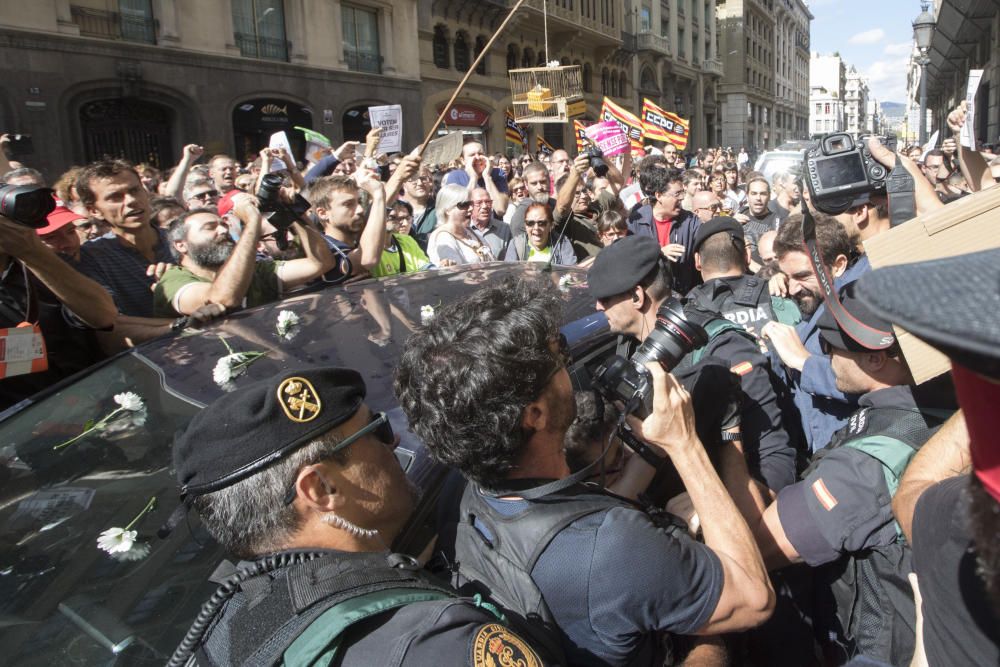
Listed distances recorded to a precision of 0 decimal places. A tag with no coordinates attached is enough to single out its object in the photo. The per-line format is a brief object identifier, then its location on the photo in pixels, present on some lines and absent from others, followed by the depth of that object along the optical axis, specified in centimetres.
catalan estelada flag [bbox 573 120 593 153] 818
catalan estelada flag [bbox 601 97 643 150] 836
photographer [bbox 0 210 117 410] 256
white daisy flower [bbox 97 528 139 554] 153
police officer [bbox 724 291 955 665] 166
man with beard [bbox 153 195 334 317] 312
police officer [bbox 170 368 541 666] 104
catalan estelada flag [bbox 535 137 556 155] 1356
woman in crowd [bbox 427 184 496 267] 509
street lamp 1046
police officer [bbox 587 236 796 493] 224
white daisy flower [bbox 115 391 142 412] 199
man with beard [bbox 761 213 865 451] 243
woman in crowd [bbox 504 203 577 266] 527
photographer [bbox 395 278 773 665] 133
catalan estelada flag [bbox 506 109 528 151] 1372
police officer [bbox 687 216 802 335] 323
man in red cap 313
